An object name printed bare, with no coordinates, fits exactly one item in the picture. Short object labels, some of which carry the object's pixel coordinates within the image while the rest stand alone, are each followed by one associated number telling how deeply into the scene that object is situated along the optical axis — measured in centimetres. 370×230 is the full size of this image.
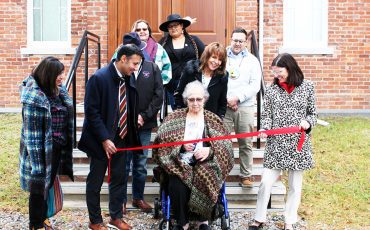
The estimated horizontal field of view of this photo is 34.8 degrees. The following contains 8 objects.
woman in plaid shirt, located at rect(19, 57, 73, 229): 541
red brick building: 1070
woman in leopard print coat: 581
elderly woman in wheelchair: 566
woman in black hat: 718
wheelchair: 571
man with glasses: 671
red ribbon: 571
